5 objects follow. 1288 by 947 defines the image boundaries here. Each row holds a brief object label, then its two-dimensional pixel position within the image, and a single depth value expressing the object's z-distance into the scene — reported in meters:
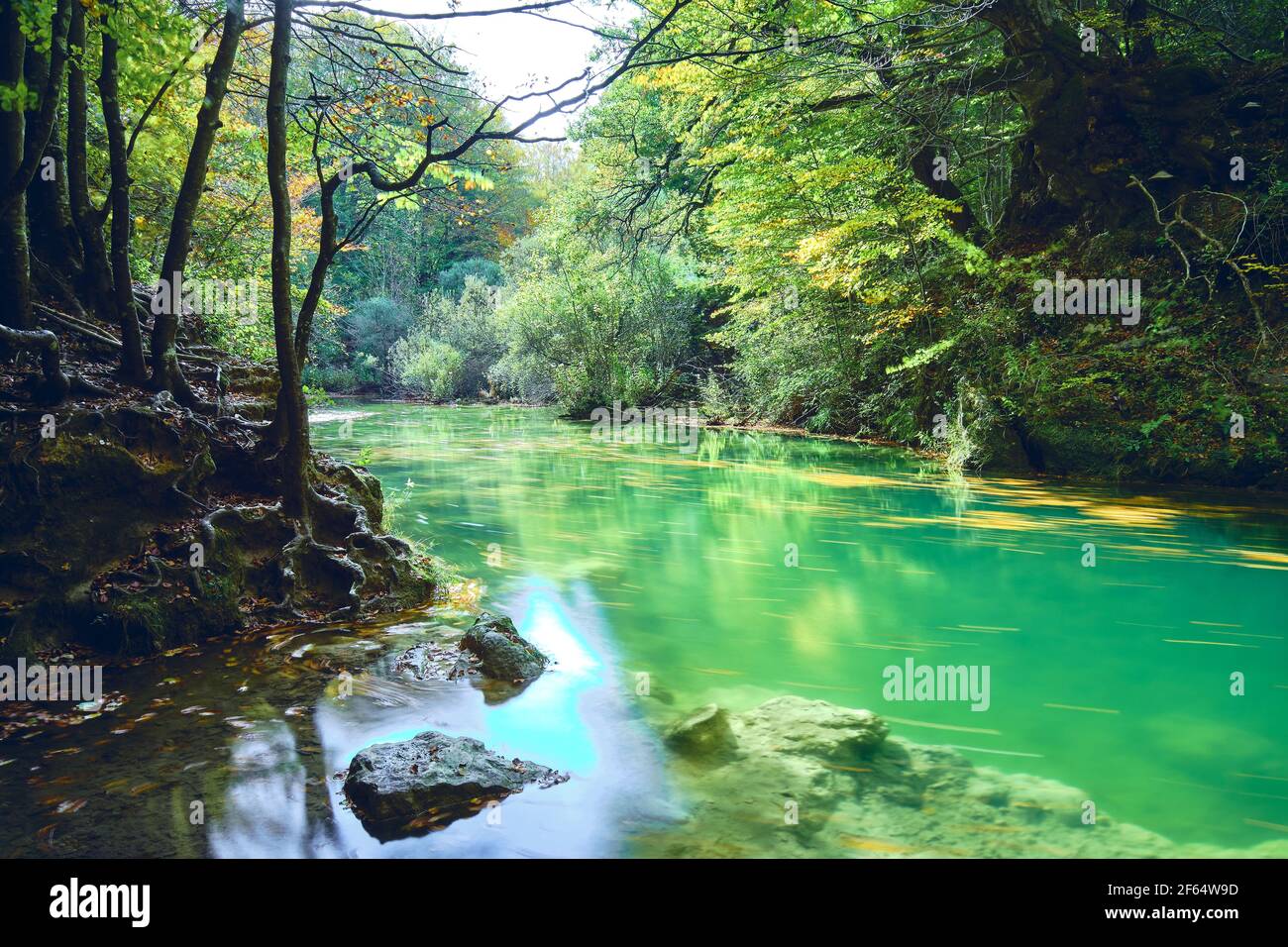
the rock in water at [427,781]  3.24
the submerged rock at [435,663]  5.02
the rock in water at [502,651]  5.07
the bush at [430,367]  36.25
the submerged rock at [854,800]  3.19
